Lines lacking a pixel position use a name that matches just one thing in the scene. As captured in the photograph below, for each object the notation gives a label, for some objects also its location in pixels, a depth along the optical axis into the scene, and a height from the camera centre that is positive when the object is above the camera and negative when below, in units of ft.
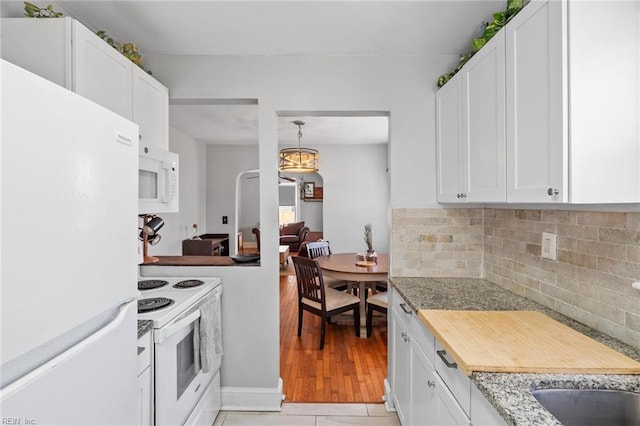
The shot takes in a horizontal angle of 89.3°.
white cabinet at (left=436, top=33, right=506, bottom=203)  4.67 +1.41
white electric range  4.69 -2.26
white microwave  5.24 +0.55
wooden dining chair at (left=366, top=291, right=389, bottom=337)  10.52 -3.05
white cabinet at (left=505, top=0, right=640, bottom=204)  3.36 +1.17
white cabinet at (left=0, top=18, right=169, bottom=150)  4.30 +2.17
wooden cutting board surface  3.19 -1.50
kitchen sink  2.98 -1.77
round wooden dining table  10.53 -1.95
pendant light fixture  14.40 +2.34
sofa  22.89 -1.62
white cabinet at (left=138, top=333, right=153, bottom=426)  4.21 -2.23
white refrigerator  2.02 -0.33
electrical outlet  4.93 -0.51
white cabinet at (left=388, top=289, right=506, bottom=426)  3.34 -2.25
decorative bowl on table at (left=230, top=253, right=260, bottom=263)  7.57 -1.08
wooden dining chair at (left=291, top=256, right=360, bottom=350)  10.04 -2.81
